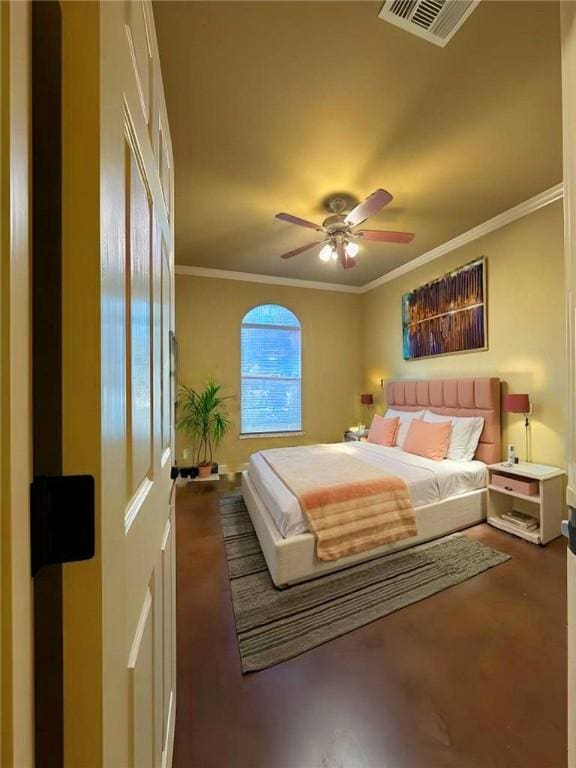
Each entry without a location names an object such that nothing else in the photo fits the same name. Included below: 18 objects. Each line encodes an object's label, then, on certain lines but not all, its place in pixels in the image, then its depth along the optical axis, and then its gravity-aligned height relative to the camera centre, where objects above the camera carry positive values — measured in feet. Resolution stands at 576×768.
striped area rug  5.26 -4.21
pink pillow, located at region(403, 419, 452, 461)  10.38 -1.85
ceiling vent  4.46 +5.48
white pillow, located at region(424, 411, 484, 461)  10.28 -1.75
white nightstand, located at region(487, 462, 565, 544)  8.21 -3.05
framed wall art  11.08 +2.84
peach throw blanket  6.81 -2.80
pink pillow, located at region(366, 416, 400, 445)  12.60 -1.87
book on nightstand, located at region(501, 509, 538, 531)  8.63 -3.88
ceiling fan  7.89 +4.28
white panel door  1.16 +0.04
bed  6.63 -2.88
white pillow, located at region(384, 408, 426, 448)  12.26 -1.45
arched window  15.79 +0.81
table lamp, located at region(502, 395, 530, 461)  9.00 -0.55
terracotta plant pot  13.80 -3.67
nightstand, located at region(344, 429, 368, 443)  15.11 -2.46
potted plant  14.25 -1.54
